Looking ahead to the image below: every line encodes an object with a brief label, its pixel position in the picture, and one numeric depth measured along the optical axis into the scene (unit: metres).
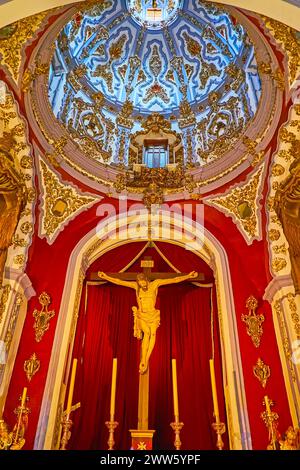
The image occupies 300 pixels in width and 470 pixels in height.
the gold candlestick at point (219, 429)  5.17
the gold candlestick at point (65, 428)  5.40
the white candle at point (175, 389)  5.41
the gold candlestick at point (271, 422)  5.84
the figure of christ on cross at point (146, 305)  7.45
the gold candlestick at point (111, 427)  5.04
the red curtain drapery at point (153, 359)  7.18
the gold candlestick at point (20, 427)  5.86
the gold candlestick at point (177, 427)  4.99
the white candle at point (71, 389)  5.65
